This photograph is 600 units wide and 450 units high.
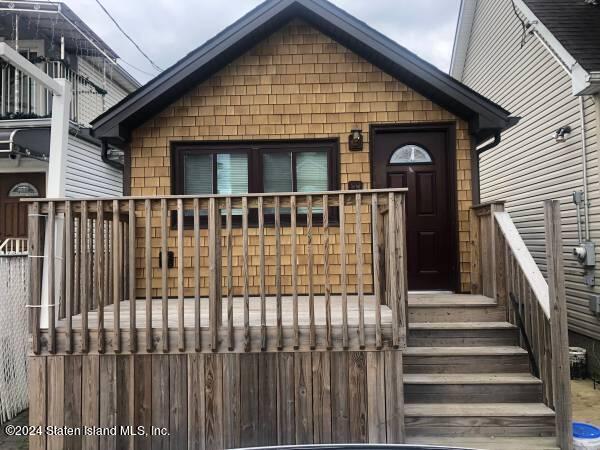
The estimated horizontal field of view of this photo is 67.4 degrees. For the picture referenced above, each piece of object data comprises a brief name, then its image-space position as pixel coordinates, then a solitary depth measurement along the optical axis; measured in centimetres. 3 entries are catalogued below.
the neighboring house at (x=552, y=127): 655
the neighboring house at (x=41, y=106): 864
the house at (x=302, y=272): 369
